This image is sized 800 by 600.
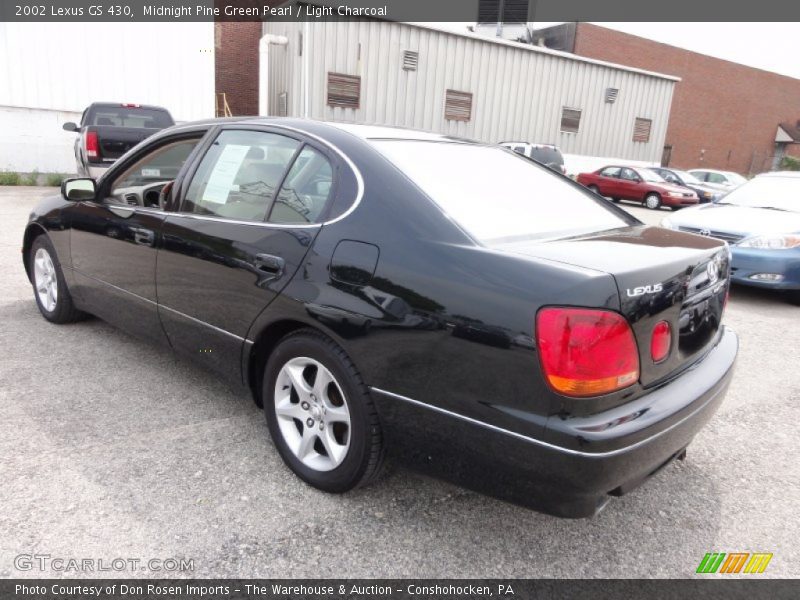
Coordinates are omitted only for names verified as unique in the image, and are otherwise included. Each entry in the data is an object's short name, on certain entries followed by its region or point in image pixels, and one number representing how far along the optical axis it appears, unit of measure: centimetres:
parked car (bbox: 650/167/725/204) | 1939
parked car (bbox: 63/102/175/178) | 1019
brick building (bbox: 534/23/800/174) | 3212
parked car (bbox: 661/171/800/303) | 624
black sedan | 192
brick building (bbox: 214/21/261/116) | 2196
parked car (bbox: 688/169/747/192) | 2125
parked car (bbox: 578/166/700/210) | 1830
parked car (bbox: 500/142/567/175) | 1752
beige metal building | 1878
